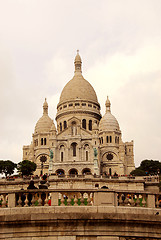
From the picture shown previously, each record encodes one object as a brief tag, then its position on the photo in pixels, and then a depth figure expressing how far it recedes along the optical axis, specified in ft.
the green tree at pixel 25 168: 253.44
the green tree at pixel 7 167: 264.46
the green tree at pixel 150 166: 305.94
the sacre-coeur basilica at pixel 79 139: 291.79
